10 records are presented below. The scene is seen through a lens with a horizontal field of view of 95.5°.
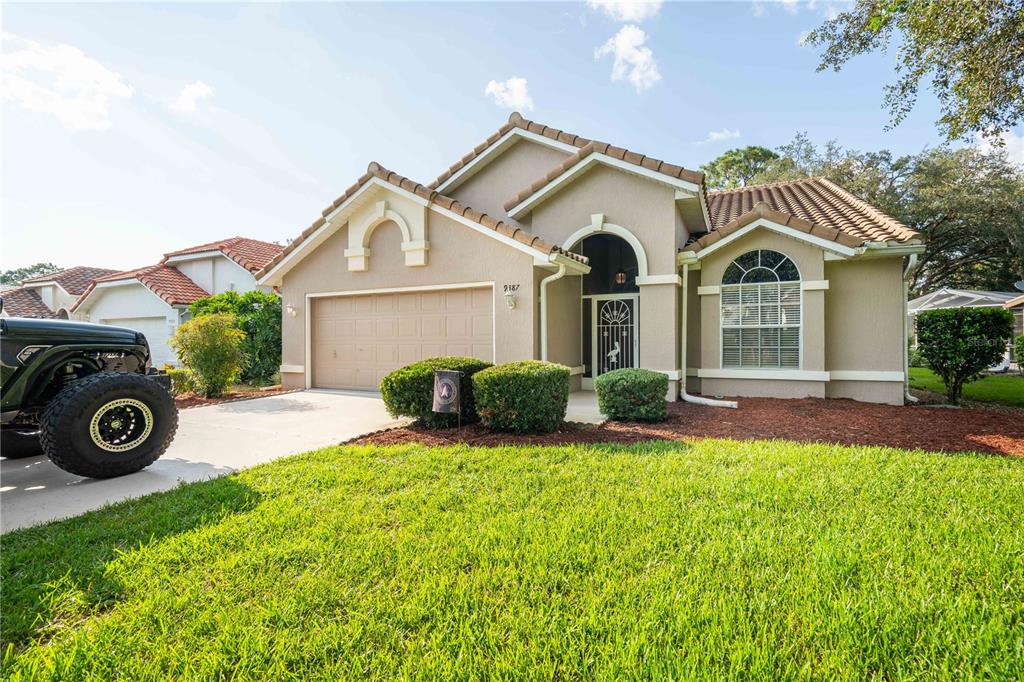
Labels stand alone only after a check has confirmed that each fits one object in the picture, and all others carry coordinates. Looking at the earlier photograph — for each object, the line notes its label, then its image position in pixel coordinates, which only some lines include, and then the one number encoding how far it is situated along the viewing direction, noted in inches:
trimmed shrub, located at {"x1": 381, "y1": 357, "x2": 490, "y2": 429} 294.4
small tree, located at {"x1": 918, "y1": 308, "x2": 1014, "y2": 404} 372.8
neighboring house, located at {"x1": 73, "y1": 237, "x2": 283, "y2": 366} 765.3
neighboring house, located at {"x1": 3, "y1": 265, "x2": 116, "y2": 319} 941.8
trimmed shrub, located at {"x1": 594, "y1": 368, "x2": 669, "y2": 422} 309.0
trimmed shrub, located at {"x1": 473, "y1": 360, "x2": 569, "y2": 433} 271.0
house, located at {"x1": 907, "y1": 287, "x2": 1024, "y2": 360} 912.3
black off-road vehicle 186.2
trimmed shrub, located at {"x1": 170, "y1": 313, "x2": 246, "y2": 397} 454.6
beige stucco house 392.8
